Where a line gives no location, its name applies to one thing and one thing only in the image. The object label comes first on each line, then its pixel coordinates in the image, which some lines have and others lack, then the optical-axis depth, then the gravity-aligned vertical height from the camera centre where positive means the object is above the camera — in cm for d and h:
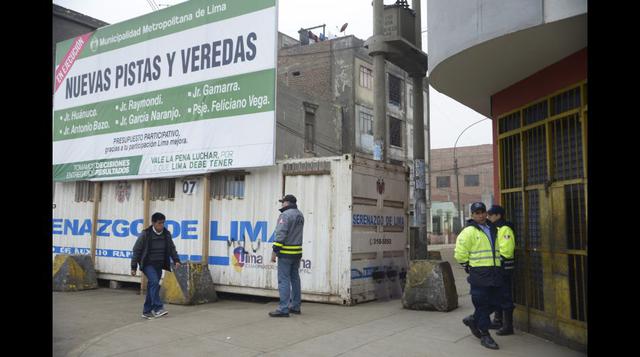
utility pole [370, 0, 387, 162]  1205 +317
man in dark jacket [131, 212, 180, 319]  787 -62
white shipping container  866 -17
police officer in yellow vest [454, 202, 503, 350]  591 -60
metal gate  578 +4
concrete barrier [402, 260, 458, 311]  803 -112
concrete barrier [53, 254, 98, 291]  1102 -121
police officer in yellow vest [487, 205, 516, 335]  634 -54
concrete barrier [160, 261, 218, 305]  901 -122
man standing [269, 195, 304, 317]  754 -56
